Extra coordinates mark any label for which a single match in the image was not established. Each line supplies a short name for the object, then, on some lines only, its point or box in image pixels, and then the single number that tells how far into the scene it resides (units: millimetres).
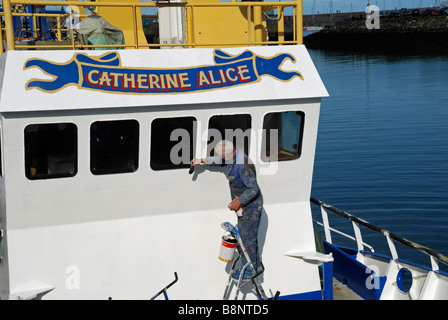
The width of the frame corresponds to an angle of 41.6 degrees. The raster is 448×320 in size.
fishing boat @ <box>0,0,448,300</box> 7477
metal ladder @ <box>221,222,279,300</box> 7812
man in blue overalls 7770
